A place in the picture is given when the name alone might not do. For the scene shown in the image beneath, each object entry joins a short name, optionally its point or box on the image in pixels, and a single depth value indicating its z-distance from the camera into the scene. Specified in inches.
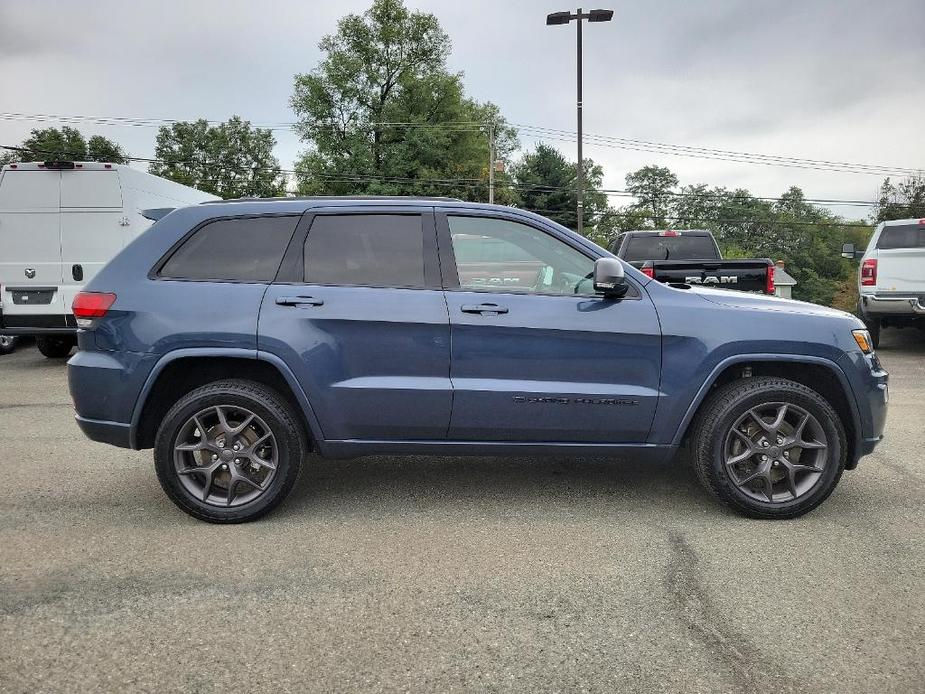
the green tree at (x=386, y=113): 1781.5
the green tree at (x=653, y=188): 3223.4
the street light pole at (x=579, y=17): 869.2
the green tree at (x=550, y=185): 1995.6
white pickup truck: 418.6
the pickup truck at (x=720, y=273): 345.1
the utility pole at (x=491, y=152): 1832.7
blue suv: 154.0
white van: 379.9
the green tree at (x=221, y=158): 2635.3
